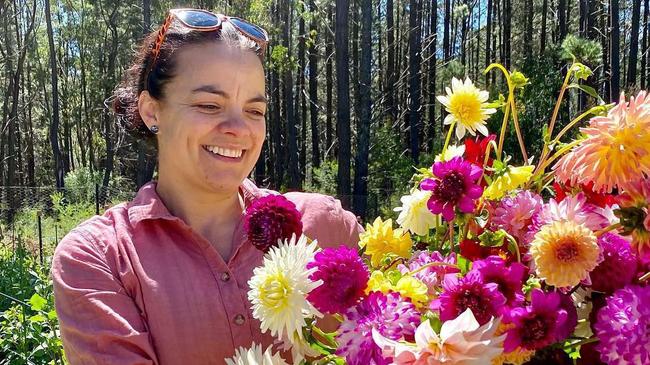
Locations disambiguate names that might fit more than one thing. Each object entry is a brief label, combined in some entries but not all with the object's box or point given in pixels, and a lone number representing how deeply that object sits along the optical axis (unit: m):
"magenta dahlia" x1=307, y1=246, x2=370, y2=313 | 0.69
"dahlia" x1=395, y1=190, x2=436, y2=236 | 0.89
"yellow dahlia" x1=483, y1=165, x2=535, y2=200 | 0.79
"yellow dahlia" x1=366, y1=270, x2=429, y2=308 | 0.71
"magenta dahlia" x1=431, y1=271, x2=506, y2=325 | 0.63
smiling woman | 1.16
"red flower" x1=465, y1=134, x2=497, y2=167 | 0.85
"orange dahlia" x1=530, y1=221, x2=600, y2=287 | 0.63
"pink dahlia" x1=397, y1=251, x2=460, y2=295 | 0.76
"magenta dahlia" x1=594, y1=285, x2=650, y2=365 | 0.60
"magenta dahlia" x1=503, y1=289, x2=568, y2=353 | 0.63
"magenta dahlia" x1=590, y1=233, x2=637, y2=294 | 0.67
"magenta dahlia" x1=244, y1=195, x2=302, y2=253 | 0.85
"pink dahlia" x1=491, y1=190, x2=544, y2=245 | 0.76
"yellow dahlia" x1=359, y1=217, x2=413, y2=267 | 0.88
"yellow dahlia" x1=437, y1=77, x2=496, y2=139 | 0.89
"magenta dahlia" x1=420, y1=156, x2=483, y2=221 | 0.73
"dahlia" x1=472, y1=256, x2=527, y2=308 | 0.66
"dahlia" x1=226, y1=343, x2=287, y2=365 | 0.76
